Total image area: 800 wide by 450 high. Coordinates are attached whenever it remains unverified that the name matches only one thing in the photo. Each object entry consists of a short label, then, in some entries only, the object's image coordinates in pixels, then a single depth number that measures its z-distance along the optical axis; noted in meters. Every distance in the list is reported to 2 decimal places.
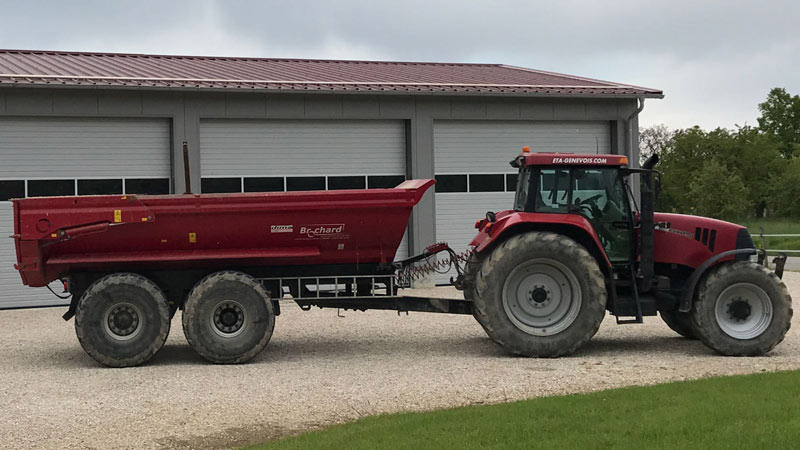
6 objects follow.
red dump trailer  10.34
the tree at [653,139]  69.69
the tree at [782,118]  66.88
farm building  17.52
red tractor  10.52
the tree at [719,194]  48.91
